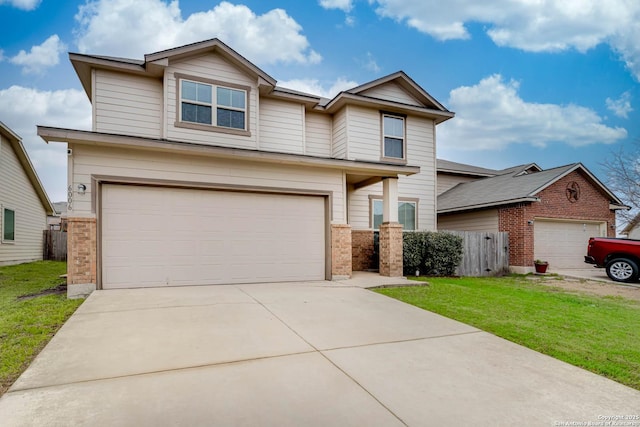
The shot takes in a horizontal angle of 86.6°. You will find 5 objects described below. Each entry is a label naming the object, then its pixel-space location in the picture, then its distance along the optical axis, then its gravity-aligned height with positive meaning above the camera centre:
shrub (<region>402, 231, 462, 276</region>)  11.20 -0.92
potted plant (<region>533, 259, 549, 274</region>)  12.72 -1.57
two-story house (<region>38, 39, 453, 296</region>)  7.18 +1.27
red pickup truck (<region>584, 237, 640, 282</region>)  10.88 -1.10
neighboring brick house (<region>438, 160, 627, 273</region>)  13.02 +0.51
